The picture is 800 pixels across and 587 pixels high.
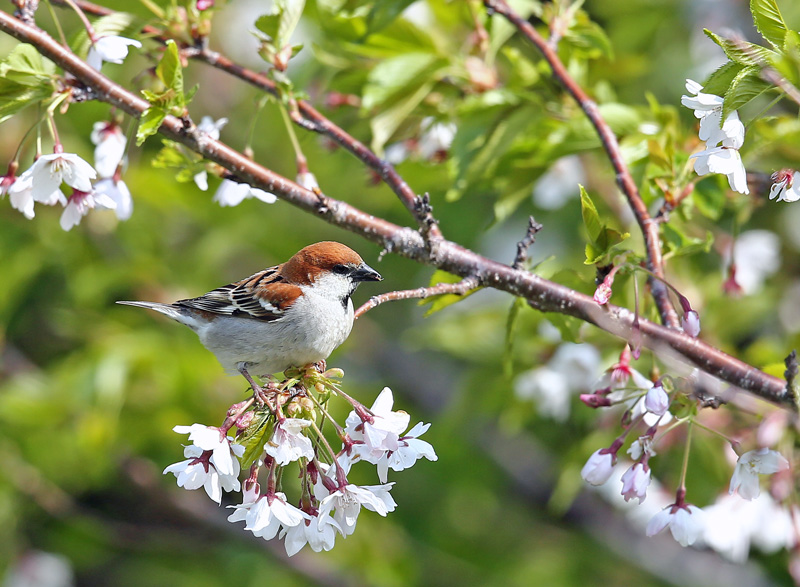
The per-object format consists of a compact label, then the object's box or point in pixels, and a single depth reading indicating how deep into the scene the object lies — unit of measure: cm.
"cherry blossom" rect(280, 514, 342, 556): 402
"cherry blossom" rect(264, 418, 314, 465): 379
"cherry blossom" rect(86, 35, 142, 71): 492
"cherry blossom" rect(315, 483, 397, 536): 397
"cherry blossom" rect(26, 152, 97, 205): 459
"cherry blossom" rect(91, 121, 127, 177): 541
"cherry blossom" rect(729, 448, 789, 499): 416
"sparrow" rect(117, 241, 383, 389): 543
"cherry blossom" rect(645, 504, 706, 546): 433
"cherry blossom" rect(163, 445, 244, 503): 398
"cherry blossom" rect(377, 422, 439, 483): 408
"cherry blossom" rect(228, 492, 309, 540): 396
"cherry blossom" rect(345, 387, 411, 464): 403
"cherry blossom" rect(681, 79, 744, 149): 371
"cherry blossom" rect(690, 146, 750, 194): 388
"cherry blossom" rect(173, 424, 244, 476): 393
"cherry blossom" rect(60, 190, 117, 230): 493
